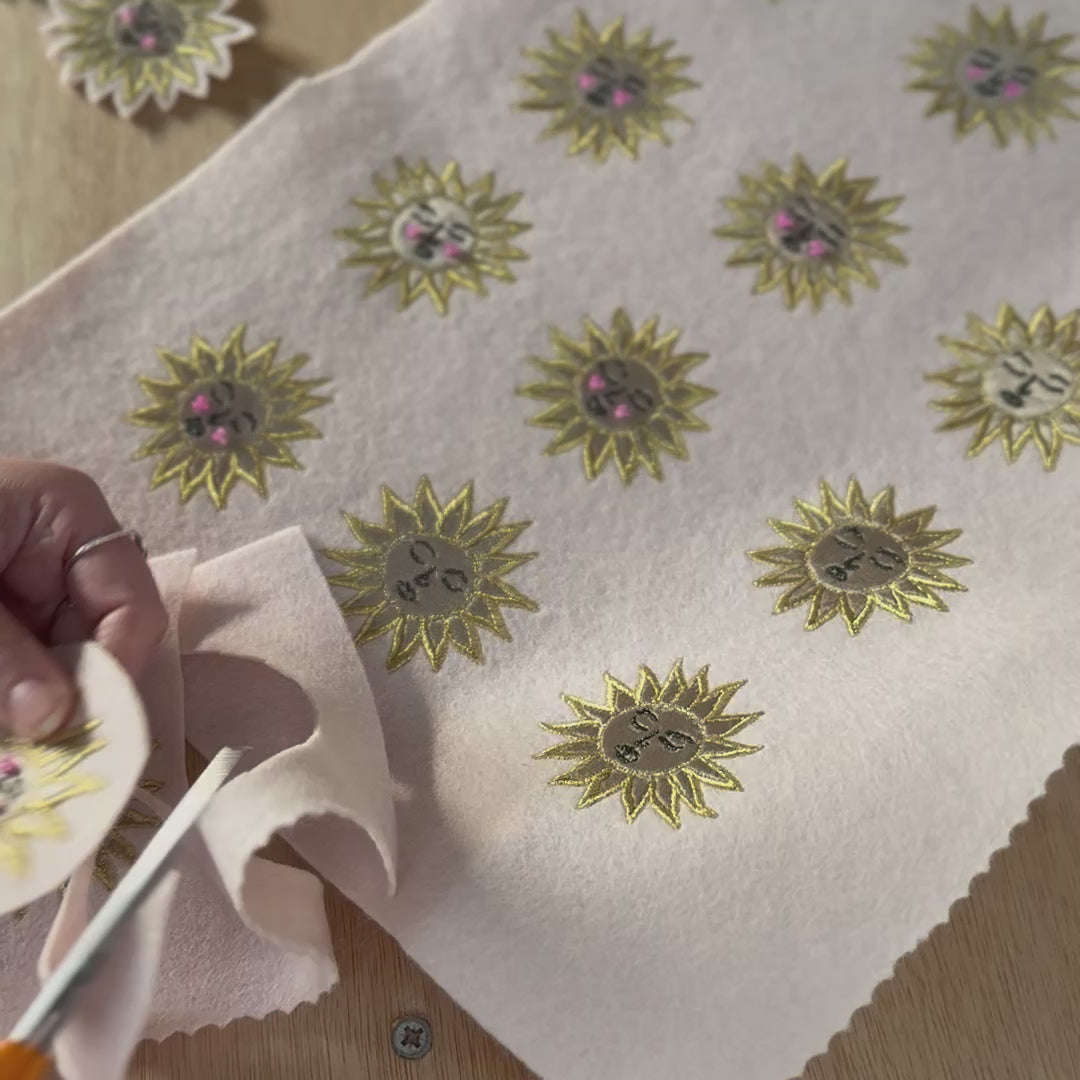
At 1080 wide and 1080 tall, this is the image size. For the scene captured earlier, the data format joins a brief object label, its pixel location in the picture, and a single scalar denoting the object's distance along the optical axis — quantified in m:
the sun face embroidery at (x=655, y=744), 0.46
